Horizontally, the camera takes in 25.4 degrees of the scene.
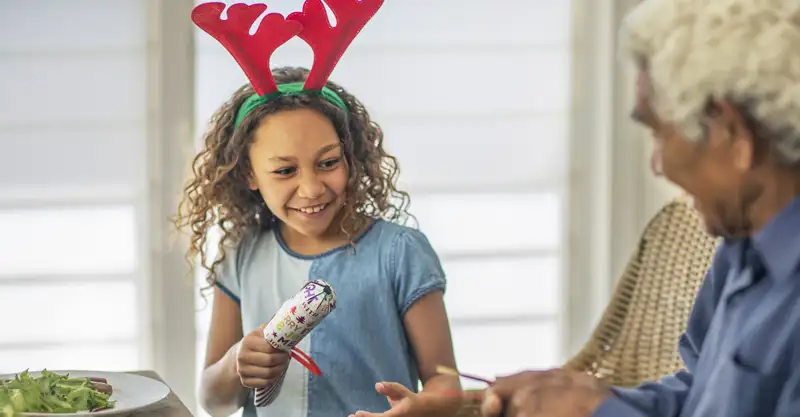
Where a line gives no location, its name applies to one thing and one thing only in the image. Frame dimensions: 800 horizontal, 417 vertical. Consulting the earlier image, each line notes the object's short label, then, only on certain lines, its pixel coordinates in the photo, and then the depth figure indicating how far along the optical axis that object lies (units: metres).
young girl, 2.11
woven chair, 2.45
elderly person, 1.58
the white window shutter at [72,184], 2.54
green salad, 1.85
